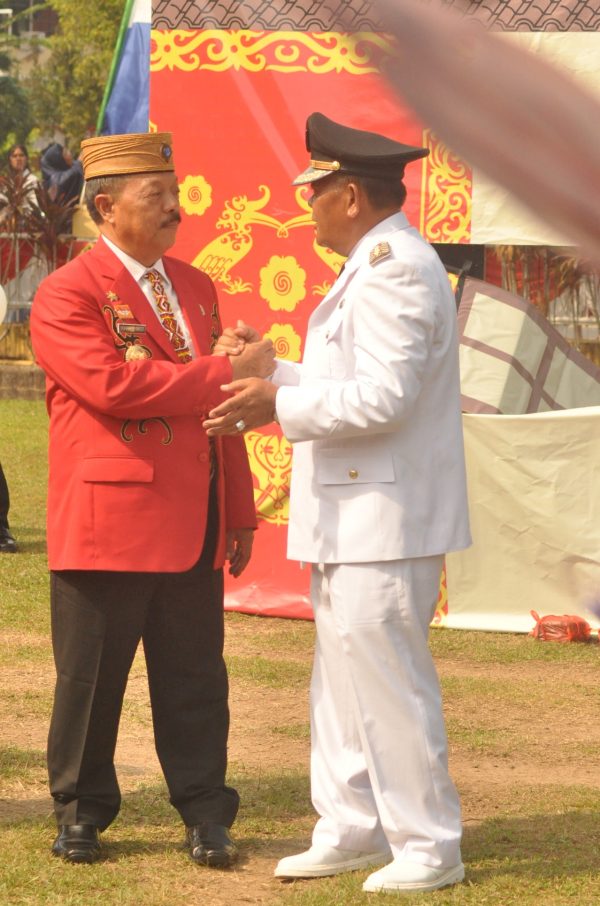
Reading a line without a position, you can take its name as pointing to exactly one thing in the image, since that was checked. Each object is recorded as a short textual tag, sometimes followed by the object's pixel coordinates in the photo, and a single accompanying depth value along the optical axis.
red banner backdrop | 11.56
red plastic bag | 11.77
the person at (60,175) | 31.14
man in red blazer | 5.91
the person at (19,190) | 30.31
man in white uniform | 5.36
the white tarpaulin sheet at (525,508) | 11.72
